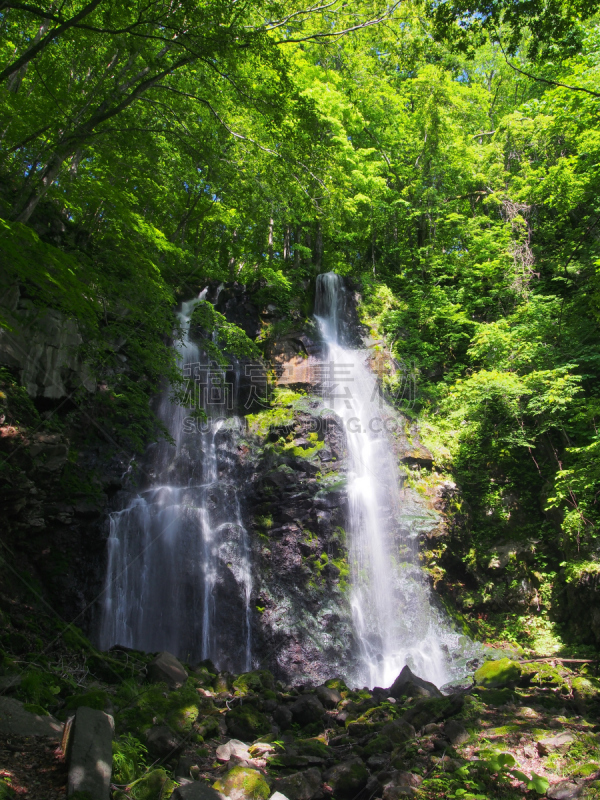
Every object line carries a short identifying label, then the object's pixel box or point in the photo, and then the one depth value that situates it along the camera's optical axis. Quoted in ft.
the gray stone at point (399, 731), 16.51
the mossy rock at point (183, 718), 15.43
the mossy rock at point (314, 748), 16.30
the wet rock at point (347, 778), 13.79
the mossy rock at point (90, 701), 14.24
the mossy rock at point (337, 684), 24.04
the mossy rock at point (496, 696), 20.43
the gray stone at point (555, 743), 14.35
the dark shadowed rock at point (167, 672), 20.01
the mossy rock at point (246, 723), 17.25
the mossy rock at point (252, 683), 21.97
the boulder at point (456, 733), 15.69
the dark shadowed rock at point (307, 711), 20.02
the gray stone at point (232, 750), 14.87
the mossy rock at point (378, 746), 16.10
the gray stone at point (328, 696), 21.93
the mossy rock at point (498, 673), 24.57
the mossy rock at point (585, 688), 21.50
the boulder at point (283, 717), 19.49
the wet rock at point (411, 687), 22.86
